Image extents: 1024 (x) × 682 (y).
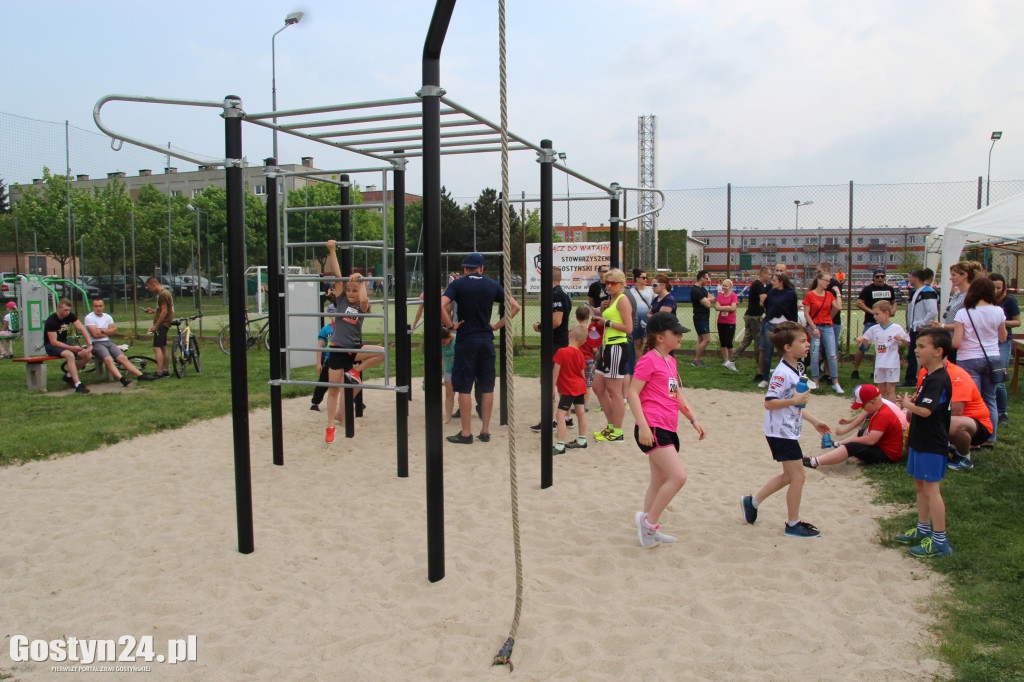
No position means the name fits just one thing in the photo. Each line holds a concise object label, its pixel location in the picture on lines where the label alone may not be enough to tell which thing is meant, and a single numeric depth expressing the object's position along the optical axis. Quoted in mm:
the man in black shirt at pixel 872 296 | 9291
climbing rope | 2864
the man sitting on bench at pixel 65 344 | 9539
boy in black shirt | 3762
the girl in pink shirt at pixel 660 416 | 4000
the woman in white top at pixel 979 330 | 5773
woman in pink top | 11266
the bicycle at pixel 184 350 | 10648
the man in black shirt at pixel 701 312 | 11234
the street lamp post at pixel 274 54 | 14812
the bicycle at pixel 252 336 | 13828
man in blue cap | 6270
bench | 9484
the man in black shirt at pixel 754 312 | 10586
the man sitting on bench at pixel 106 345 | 9906
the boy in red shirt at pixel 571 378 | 6336
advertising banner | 12203
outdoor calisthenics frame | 3523
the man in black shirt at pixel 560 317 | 6932
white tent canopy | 7588
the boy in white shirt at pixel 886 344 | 6941
